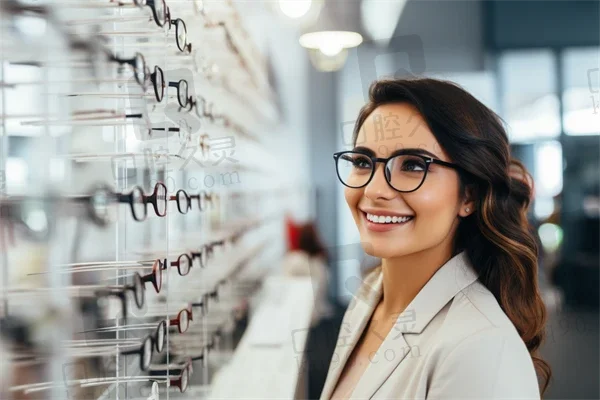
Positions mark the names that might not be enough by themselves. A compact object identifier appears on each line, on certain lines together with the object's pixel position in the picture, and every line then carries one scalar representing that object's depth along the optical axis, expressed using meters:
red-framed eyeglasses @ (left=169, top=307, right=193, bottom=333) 1.19
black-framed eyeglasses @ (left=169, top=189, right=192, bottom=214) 1.16
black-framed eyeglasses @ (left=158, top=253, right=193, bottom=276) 1.14
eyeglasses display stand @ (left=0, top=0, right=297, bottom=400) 0.81
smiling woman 1.07
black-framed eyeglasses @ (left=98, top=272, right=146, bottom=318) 0.94
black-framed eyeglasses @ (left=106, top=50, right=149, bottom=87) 0.98
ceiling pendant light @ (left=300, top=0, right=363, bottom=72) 3.17
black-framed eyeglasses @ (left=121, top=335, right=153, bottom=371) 1.02
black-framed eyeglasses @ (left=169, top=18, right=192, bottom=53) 1.11
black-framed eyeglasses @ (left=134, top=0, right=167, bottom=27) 0.99
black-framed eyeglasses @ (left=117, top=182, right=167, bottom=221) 0.95
